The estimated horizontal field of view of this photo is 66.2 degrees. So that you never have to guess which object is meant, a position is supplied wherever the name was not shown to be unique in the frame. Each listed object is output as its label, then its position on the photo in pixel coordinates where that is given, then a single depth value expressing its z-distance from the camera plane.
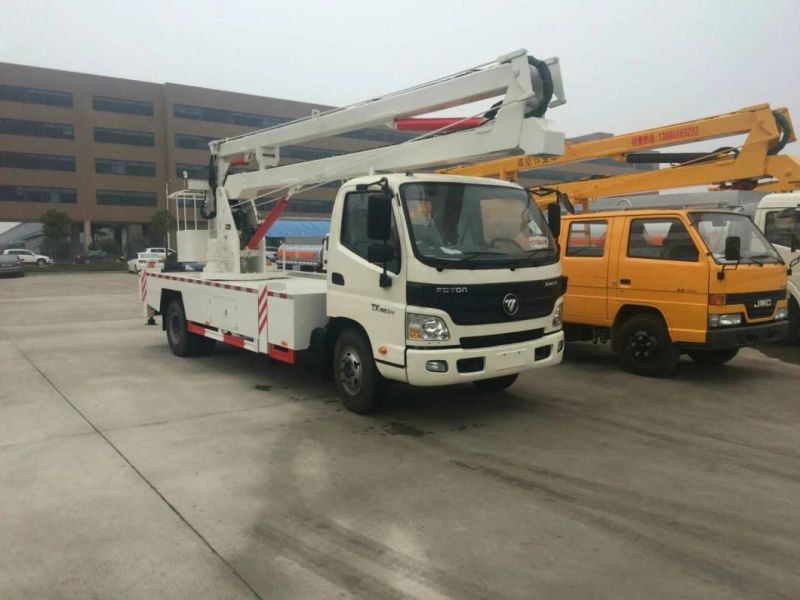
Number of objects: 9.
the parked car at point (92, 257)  50.91
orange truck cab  7.32
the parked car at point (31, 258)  47.81
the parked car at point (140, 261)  36.69
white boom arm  5.91
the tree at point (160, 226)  54.06
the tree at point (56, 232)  52.03
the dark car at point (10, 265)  31.58
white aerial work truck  5.48
